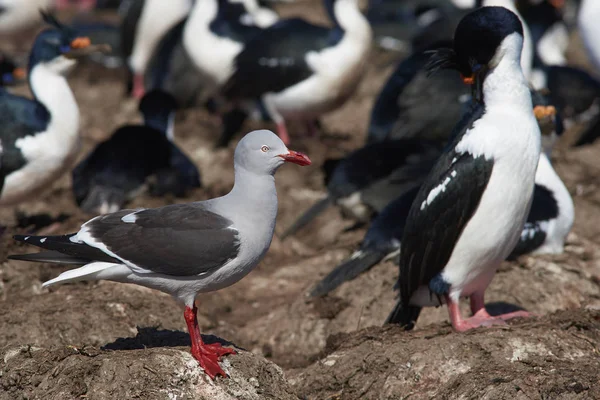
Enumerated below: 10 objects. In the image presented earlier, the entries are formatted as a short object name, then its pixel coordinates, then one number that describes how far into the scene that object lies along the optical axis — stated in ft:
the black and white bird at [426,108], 67.21
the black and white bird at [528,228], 52.29
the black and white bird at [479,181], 40.45
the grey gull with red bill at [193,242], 36.55
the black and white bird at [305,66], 76.95
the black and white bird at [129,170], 65.67
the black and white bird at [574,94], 87.30
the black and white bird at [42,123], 60.13
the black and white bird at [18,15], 112.68
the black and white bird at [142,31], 98.22
